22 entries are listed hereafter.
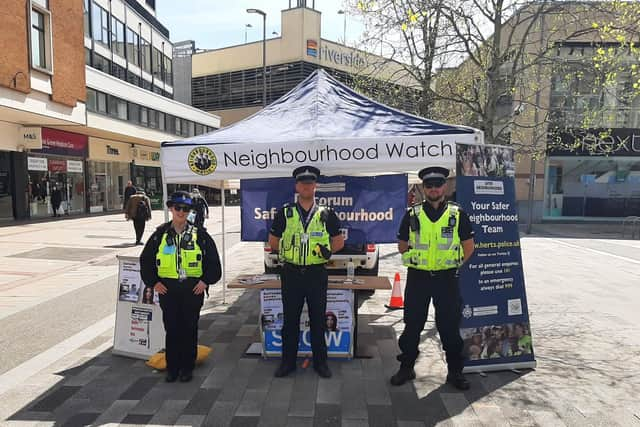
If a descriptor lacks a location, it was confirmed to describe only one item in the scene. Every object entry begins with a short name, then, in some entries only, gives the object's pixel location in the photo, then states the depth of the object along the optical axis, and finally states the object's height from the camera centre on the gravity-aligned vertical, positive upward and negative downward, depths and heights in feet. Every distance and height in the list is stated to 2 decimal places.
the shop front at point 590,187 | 74.90 +0.84
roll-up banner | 13.66 -2.72
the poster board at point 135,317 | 14.69 -4.63
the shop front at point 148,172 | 91.76 +3.24
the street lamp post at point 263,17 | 83.92 +35.17
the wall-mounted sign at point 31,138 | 59.26 +6.49
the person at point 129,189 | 51.52 -0.48
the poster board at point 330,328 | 14.74 -4.90
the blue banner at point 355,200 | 19.06 -0.52
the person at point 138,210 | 40.24 -2.34
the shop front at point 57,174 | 62.69 +1.73
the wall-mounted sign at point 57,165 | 65.87 +3.11
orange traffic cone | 21.33 -5.56
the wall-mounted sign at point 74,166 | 70.13 +3.16
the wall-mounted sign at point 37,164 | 61.24 +3.08
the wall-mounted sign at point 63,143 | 63.52 +6.74
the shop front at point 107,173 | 77.46 +2.49
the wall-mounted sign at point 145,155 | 91.71 +6.85
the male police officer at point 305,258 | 12.86 -2.13
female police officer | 12.51 -2.63
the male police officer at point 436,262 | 12.23 -2.12
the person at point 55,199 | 66.28 -2.27
